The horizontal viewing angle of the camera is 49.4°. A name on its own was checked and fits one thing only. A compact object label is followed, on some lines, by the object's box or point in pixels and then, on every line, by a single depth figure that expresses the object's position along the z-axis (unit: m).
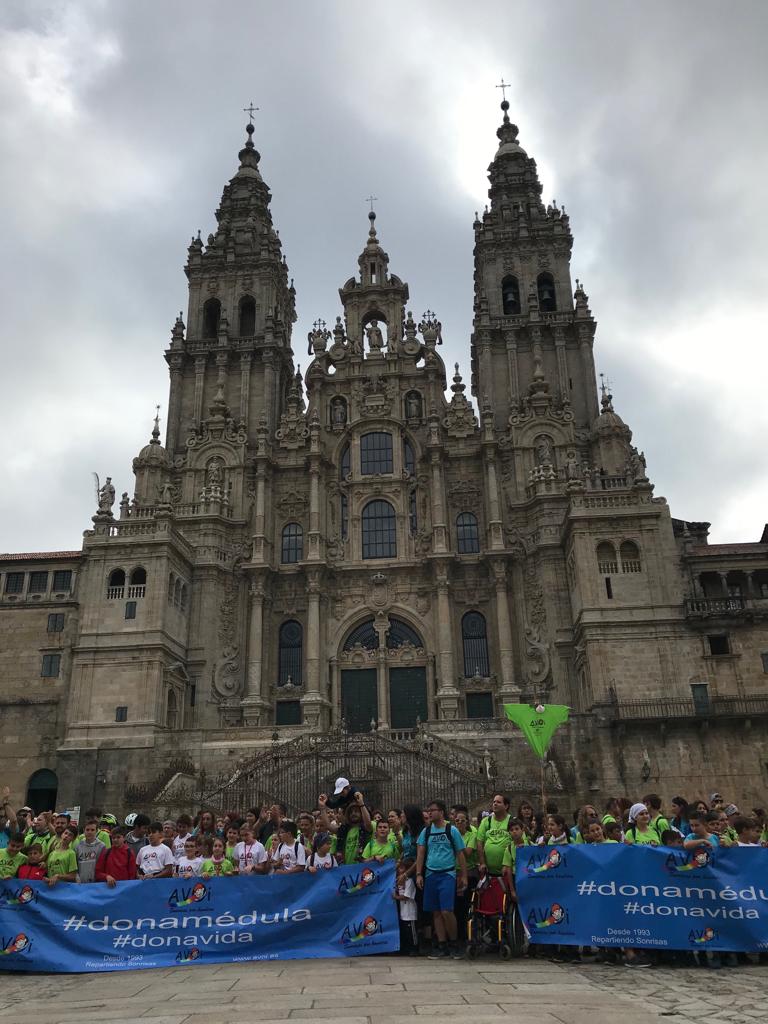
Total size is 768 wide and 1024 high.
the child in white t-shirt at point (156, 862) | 12.25
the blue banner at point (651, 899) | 10.71
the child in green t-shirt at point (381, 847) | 11.99
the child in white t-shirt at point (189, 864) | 11.98
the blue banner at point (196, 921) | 11.09
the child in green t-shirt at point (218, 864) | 11.93
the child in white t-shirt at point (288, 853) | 11.85
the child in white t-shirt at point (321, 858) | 11.76
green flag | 24.12
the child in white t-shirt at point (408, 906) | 11.34
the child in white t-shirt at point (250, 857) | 11.93
